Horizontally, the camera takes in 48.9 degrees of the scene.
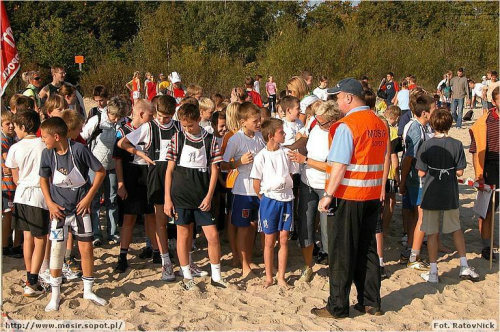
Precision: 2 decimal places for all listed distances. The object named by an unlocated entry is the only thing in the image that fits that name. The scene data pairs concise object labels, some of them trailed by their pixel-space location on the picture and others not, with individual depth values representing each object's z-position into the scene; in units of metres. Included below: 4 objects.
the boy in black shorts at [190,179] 5.46
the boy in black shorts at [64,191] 5.02
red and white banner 5.77
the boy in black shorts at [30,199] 5.33
